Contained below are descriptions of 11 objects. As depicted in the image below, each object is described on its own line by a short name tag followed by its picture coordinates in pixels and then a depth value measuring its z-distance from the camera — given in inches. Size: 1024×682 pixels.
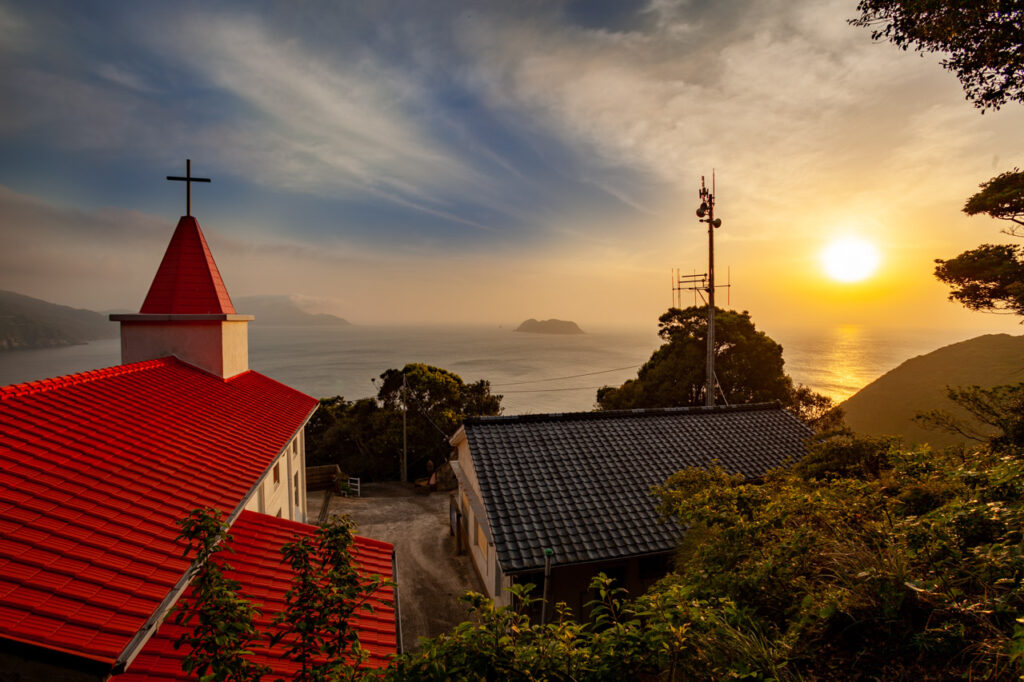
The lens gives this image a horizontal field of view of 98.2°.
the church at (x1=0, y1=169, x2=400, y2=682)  132.2
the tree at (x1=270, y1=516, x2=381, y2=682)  109.1
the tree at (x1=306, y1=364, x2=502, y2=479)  1136.8
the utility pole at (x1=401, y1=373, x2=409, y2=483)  1048.8
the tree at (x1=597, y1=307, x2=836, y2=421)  1070.4
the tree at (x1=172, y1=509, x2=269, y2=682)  96.5
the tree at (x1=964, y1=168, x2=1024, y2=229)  361.4
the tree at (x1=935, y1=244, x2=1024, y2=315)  392.2
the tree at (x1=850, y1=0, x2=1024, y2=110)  257.3
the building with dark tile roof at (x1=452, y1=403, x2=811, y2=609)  390.3
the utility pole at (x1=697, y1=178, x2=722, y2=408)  737.0
